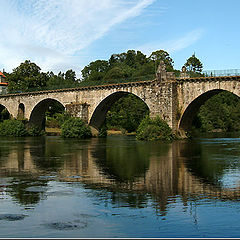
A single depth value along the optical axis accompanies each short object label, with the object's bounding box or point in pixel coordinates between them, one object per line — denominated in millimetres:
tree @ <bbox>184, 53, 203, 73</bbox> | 124875
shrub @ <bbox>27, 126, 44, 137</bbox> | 71838
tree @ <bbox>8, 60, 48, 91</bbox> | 89312
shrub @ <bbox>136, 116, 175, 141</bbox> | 47375
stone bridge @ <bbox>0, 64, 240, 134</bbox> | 46656
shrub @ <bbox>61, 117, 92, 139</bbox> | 58844
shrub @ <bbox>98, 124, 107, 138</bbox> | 63022
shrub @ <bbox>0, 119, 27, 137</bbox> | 68625
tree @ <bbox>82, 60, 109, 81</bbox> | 157750
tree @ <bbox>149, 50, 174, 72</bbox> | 129375
